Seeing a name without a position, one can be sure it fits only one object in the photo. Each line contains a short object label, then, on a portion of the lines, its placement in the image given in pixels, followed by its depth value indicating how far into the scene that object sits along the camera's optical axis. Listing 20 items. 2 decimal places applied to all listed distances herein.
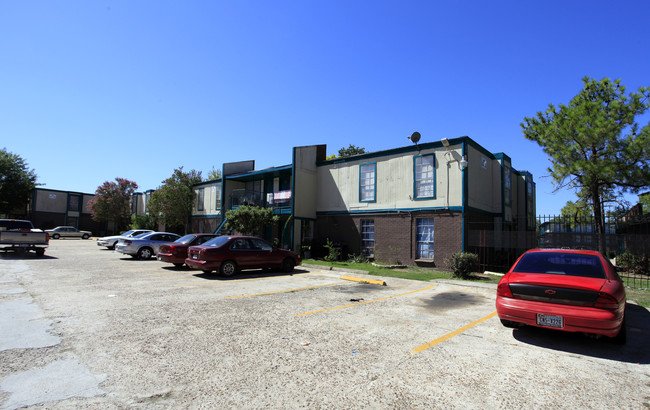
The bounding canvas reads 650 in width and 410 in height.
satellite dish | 17.14
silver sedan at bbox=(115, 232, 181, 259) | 17.62
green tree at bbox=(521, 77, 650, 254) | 15.05
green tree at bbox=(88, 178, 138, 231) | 42.22
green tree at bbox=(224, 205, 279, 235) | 18.83
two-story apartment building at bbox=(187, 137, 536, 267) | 15.70
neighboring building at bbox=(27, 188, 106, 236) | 45.03
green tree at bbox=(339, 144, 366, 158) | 43.12
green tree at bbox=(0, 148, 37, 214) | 41.16
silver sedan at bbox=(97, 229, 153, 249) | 23.78
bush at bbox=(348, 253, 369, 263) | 17.92
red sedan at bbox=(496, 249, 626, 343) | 4.90
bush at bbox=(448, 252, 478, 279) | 12.70
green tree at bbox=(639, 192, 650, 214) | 23.27
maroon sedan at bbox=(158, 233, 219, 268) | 13.83
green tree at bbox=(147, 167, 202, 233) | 31.77
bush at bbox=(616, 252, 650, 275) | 15.25
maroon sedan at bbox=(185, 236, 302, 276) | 11.69
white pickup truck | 16.30
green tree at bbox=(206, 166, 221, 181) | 55.32
